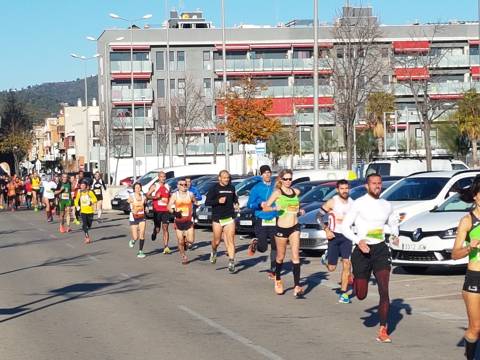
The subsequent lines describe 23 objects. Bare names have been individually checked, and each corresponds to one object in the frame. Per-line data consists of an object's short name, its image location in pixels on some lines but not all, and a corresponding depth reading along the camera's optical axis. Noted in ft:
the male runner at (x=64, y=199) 114.01
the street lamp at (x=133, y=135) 189.55
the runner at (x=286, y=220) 51.98
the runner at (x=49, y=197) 135.74
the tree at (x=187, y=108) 239.30
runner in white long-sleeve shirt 38.86
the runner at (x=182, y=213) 72.43
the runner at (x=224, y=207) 65.77
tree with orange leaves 157.28
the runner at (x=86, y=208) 95.09
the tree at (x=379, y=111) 230.48
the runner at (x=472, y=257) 29.04
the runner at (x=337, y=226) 52.54
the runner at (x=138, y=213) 78.59
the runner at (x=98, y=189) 137.69
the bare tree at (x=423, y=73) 135.56
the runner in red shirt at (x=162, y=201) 80.84
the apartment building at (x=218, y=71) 254.88
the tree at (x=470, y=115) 206.80
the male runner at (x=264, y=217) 59.21
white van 127.75
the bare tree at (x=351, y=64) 142.00
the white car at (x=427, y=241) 57.52
